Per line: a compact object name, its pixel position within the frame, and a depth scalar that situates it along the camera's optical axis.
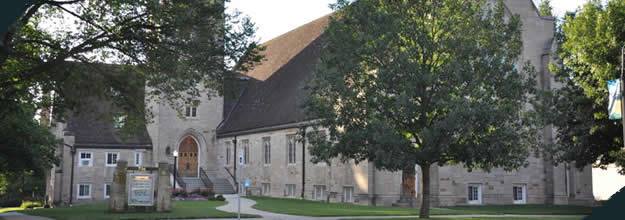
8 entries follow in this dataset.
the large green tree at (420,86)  22.05
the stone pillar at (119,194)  27.70
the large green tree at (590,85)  28.25
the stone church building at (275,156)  38.50
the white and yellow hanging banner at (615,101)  19.08
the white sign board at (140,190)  27.81
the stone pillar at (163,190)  28.25
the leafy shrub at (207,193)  41.97
